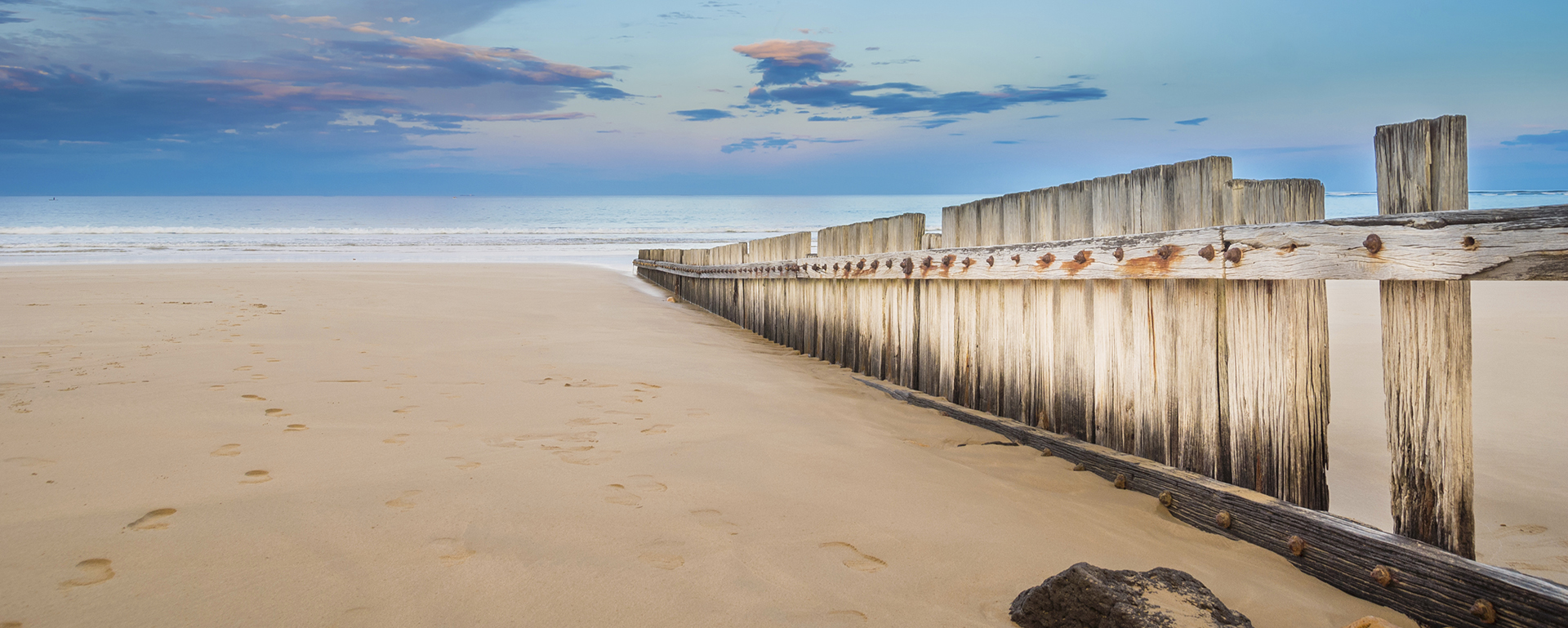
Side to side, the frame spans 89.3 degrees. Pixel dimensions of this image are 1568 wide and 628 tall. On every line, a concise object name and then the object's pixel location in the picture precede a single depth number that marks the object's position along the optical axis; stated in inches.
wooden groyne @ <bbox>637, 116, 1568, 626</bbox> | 73.3
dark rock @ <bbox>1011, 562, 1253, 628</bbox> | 64.7
